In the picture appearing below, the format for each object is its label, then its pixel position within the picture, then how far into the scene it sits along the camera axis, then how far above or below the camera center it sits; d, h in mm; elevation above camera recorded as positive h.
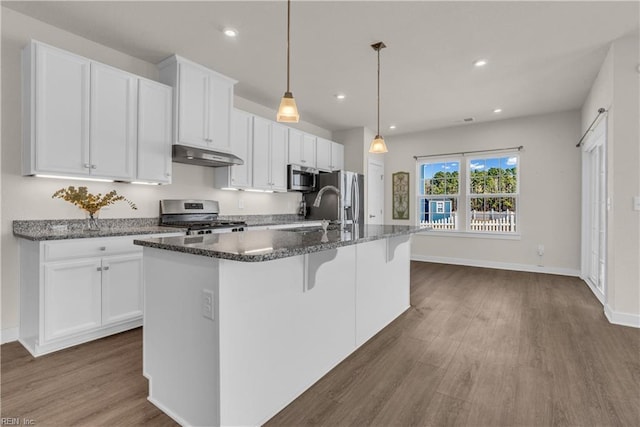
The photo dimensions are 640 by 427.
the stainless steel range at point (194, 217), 3428 -56
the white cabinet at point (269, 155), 4473 +859
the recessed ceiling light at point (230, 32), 2891 +1663
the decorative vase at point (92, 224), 2836 -110
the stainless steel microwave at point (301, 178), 5039 +591
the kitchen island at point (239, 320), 1413 -557
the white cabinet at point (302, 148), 5105 +1082
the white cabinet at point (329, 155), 5727 +1098
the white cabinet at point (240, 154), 4101 +790
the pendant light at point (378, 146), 3379 +721
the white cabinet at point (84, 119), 2506 +809
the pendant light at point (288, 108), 2279 +755
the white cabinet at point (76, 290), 2346 -625
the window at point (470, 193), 5820 +418
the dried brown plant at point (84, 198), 2668 +117
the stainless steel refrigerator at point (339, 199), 5457 +249
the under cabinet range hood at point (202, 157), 3326 +614
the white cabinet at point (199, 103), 3373 +1239
